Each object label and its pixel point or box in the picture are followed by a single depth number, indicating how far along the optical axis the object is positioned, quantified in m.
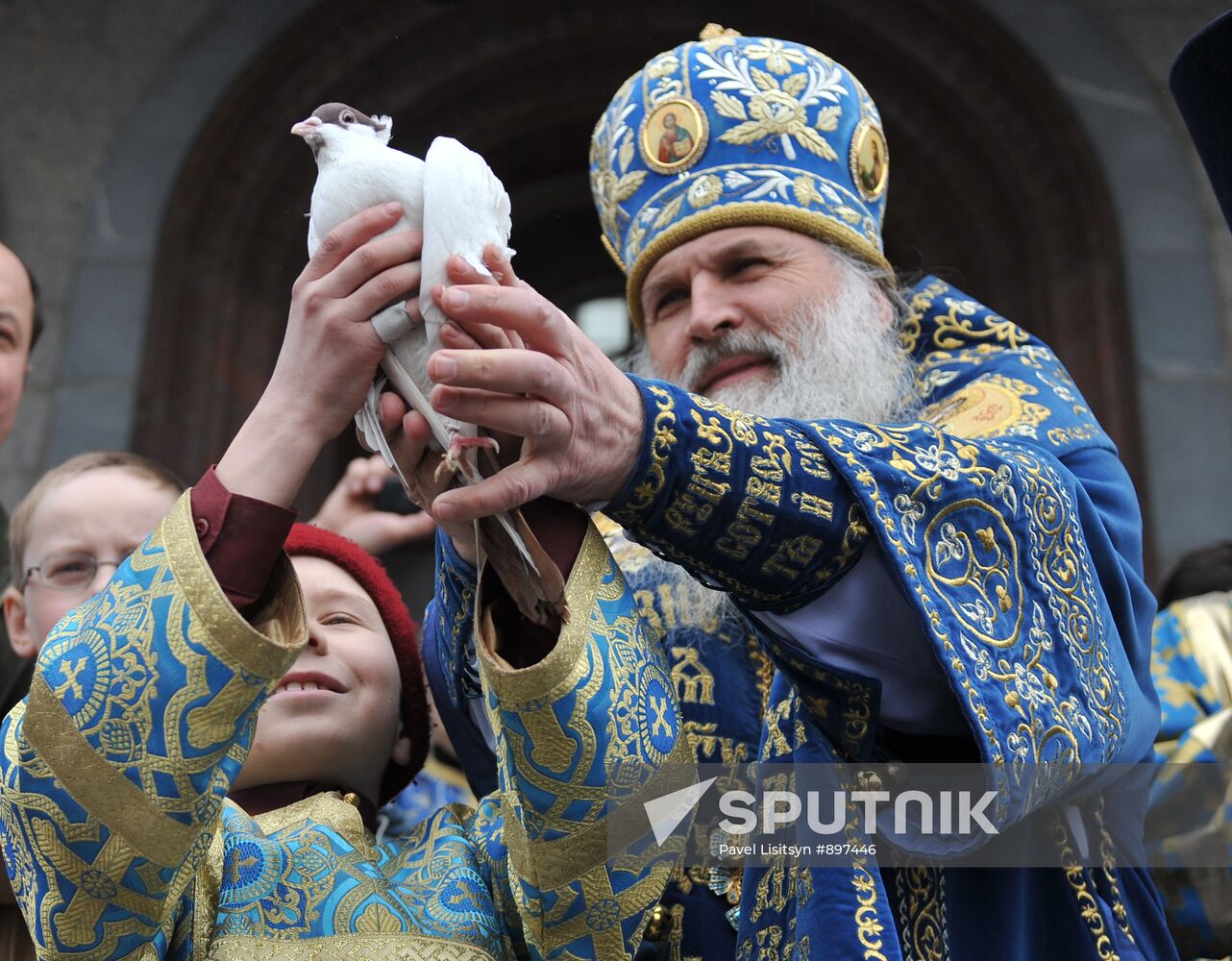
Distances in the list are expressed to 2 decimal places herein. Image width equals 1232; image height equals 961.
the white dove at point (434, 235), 1.50
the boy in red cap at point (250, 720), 1.46
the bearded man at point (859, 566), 1.54
